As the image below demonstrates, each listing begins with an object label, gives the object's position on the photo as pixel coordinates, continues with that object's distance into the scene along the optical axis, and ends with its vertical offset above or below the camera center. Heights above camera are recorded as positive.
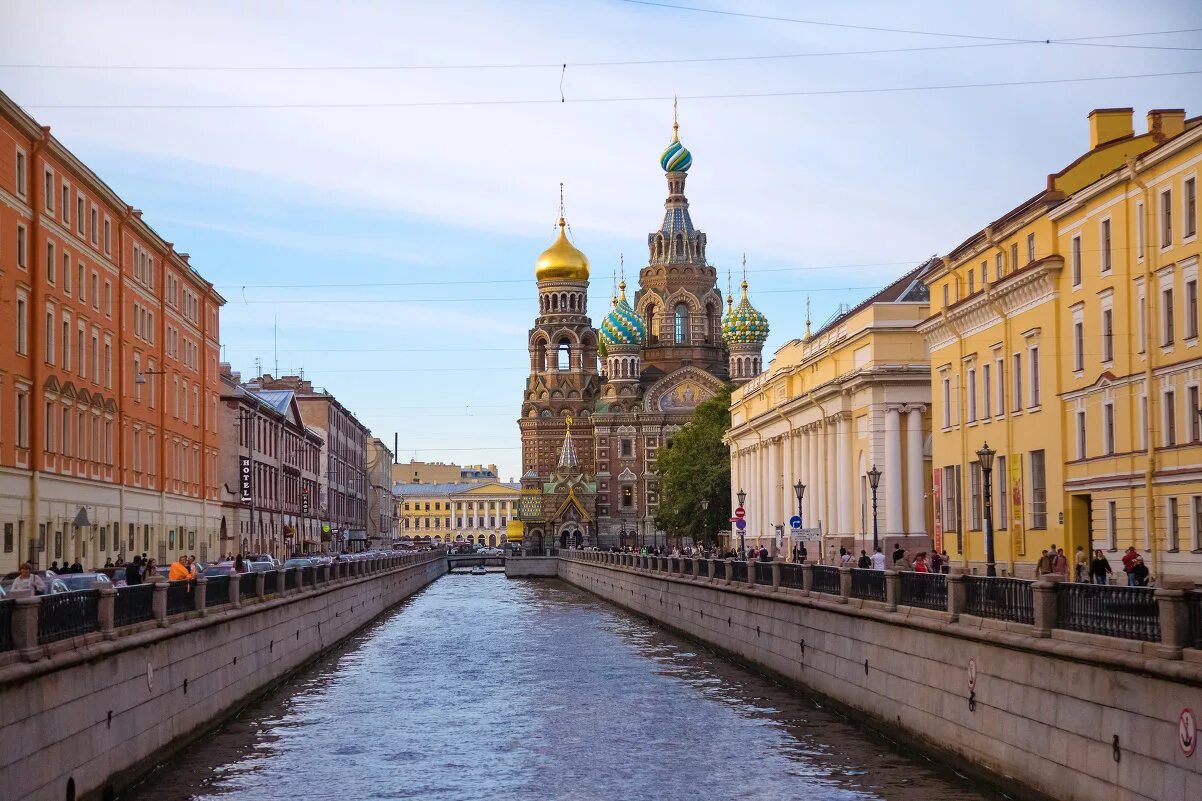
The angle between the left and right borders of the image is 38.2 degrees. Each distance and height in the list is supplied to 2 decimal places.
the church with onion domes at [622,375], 176.00 +13.72
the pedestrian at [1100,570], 33.56 -1.38
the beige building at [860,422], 63.28 +3.22
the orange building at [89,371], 47.25 +4.51
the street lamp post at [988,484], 36.03 +0.36
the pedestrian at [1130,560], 31.21 -1.14
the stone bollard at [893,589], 29.45 -1.49
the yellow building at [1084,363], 37.94 +3.50
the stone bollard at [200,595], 31.03 -1.54
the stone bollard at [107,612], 23.55 -1.39
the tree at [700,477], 110.38 +1.77
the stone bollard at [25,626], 19.62 -1.31
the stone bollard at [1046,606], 21.45 -1.31
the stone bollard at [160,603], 27.14 -1.46
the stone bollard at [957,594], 25.61 -1.37
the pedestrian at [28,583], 25.12 -1.08
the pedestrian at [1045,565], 32.97 -1.23
